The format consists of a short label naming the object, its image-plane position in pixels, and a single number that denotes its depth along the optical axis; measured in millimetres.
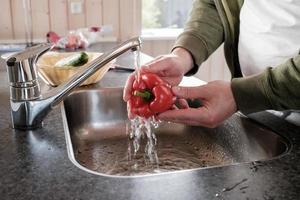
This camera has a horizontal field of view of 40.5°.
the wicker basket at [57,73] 1196
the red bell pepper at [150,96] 883
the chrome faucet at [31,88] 803
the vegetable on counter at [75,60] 1247
